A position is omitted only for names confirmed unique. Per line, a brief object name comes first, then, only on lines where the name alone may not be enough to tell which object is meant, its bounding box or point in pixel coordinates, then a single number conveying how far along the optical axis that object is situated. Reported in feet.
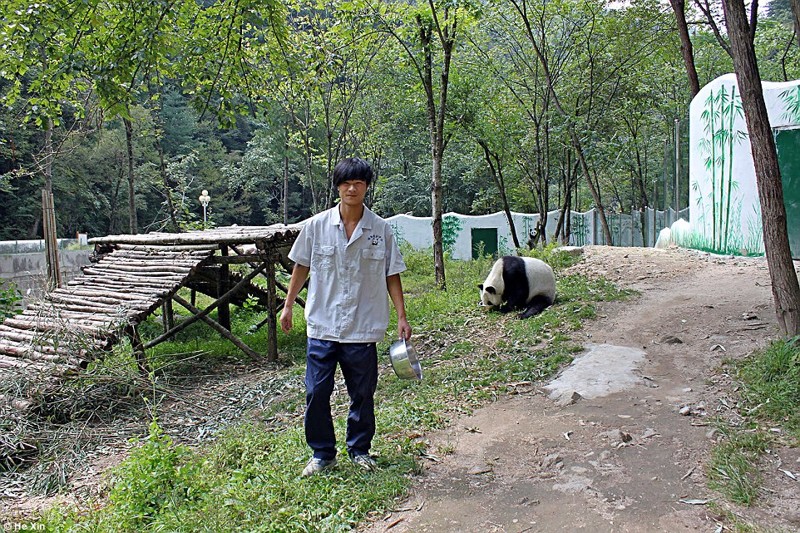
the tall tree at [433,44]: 33.37
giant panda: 27.25
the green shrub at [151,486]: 11.82
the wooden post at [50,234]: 33.39
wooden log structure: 20.03
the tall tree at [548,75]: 45.80
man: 12.46
